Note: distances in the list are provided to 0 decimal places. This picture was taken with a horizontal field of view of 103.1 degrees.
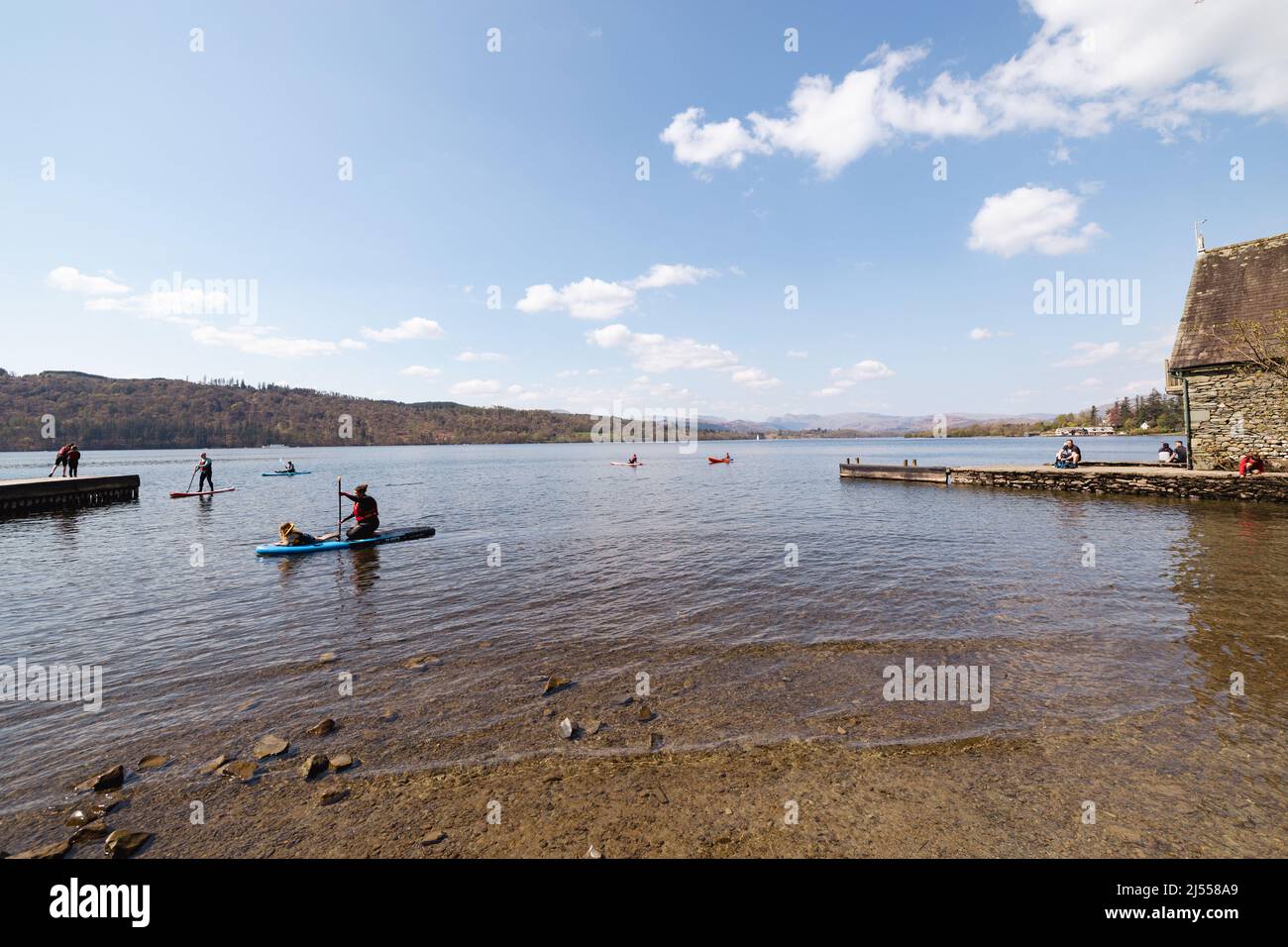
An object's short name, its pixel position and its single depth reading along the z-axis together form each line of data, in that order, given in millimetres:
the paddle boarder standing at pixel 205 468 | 43438
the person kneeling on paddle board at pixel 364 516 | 21922
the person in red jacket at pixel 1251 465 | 27703
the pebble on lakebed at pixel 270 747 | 7125
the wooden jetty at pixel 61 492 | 31906
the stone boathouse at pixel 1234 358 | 27719
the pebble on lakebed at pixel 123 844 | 5273
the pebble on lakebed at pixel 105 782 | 6438
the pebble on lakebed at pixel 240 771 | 6605
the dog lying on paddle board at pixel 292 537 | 20641
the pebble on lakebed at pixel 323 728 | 7696
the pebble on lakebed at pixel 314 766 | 6612
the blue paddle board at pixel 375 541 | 20281
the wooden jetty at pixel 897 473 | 44531
